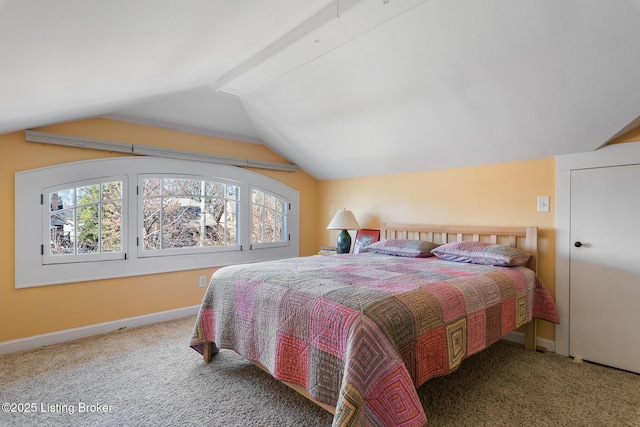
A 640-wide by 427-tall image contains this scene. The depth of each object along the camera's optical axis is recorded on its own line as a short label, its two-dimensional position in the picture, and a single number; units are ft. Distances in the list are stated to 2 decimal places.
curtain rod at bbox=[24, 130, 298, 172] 9.21
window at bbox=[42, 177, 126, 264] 9.57
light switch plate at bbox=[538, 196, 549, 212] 9.03
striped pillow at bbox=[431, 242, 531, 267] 8.34
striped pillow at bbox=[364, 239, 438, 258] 10.13
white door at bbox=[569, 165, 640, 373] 7.75
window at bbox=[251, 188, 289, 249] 14.12
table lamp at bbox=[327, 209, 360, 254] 13.08
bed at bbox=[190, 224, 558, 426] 4.34
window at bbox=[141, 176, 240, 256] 11.46
